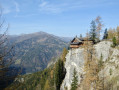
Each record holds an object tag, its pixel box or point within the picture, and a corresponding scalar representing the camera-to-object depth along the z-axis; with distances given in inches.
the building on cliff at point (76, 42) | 2000.5
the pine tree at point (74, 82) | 1724.7
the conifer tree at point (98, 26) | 2211.2
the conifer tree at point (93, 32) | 2345.7
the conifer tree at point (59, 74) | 2287.4
